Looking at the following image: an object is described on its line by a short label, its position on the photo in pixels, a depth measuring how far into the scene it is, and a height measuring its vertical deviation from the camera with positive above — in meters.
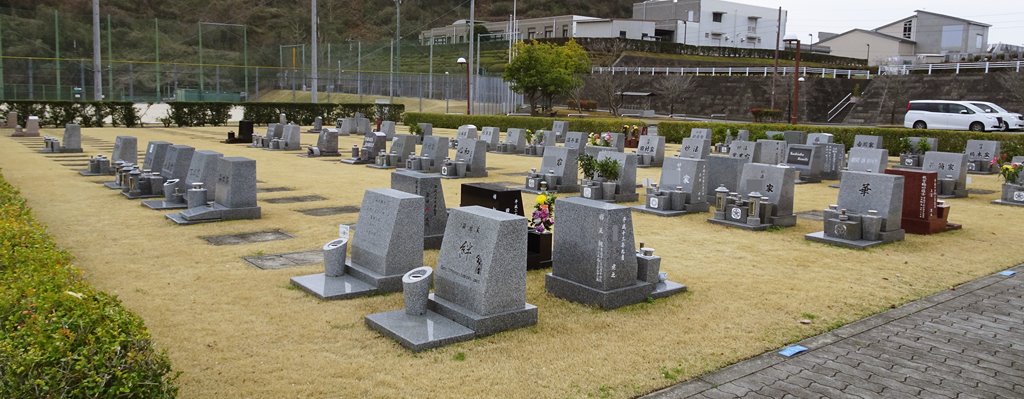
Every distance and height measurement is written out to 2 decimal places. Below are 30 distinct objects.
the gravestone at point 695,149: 19.23 -0.49
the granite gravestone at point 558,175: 15.50 -1.01
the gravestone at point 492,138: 26.12 -0.46
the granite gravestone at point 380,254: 7.26 -1.32
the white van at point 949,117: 30.92 +0.81
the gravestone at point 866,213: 10.11 -1.09
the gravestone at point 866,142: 21.98 -0.22
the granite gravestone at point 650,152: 21.30 -0.67
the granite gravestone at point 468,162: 17.59 -0.91
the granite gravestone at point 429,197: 9.11 -0.92
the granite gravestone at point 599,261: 6.86 -1.27
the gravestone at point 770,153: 18.86 -0.53
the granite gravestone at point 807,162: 18.12 -0.71
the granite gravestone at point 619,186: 13.76 -1.08
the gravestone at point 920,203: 10.97 -1.00
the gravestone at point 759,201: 11.38 -1.07
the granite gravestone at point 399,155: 19.59 -0.85
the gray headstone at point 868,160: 16.06 -0.56
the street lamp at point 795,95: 32.47 +1.64
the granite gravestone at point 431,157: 18.36 -0.85
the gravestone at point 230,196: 10.99 -1.16
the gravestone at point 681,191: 12.73 -1.06
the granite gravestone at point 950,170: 15.80 -0.73
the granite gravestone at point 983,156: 20.75 -0.54
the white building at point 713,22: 79.88 +11.79
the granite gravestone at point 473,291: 6.00 -1.38
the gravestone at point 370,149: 20.45 -0.74
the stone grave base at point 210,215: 10.76 -1.41
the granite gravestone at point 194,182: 11.78 -1.02
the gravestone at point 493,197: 8.84 -0.88
